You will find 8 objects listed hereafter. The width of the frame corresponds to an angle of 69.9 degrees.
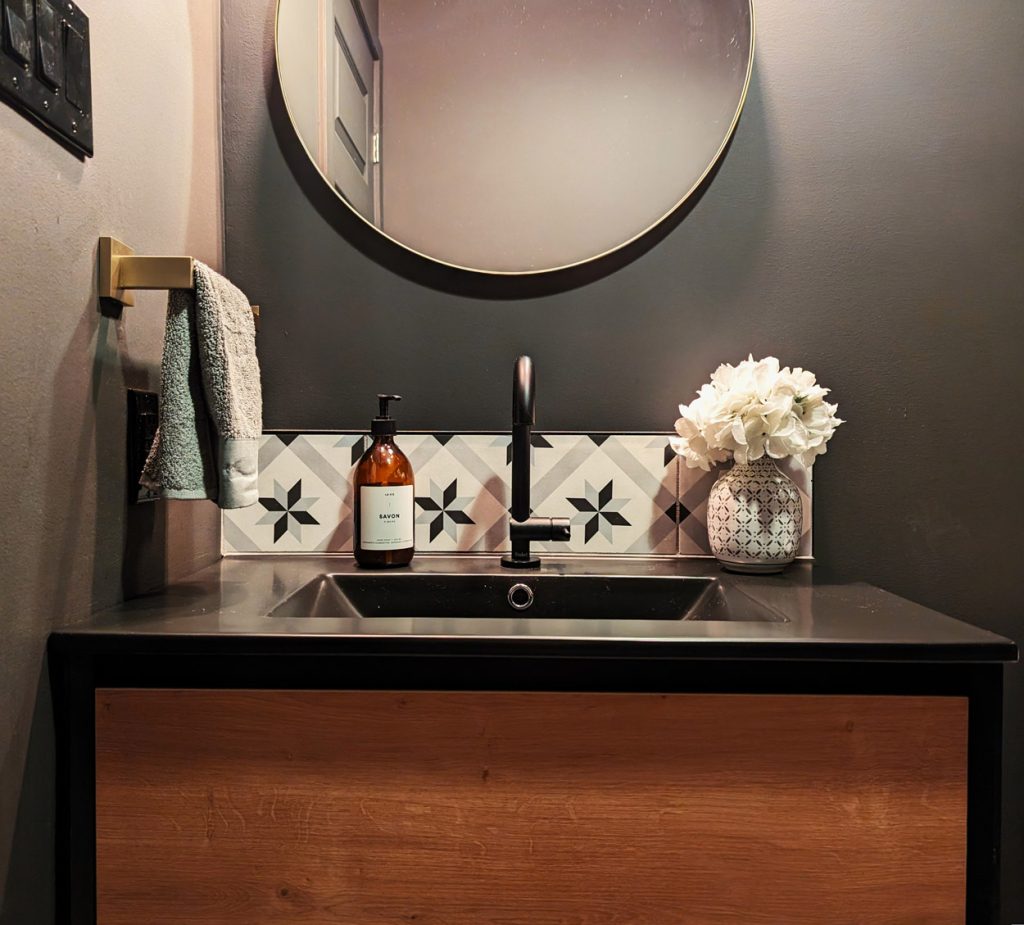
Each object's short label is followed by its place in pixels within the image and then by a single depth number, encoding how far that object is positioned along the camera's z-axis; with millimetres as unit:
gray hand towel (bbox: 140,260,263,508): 823
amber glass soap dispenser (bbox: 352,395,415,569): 1049
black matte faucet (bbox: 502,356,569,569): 1017
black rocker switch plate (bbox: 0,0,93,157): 641
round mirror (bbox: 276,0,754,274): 1155
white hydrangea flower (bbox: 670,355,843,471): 1016
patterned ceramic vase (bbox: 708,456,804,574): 1053
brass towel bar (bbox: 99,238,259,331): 798
